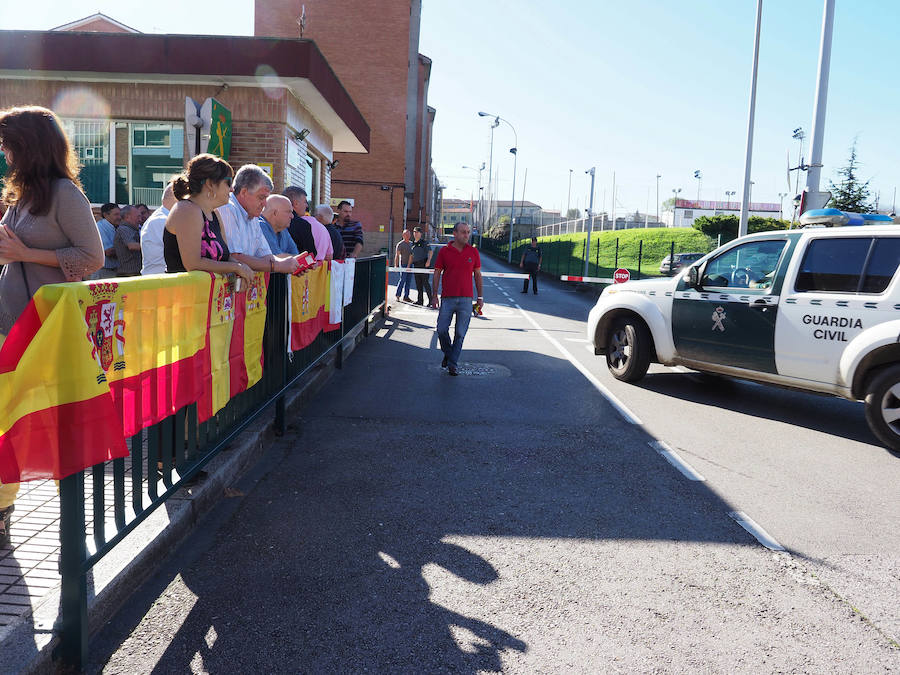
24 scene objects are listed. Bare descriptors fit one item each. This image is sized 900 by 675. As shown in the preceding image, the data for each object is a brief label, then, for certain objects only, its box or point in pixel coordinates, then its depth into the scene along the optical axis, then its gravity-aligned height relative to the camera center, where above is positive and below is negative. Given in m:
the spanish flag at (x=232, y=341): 4.35 -0.67
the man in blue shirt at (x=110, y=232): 9.42 +0.01
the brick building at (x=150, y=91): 11.31 +2.37
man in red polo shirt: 9.75 -0.50
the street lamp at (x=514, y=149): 60.60 +8.29
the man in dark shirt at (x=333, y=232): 10.00 +0.15
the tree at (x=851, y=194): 26.16 +2.55
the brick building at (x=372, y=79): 39.44 +8.96
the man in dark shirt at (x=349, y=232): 12.00 +0.19
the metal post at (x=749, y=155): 19.31 +2.96
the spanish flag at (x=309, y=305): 6.58 -0.61
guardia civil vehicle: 6.61 -0.55
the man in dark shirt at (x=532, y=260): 26.03 -0.32
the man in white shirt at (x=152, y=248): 5.30 -0.10
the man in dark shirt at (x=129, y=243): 9.37 -0.12
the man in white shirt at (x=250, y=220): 5.24 +0.13
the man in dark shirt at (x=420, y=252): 19.41 -0.14
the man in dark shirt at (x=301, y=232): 8.00 +0.10
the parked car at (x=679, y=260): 32.84 -0.13
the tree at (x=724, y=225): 38.12 +1.84
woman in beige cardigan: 3.34 +0.06
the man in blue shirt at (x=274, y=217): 6.47 +0.20
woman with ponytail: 4.26 +0.10
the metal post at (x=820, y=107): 14.08 +3.05
